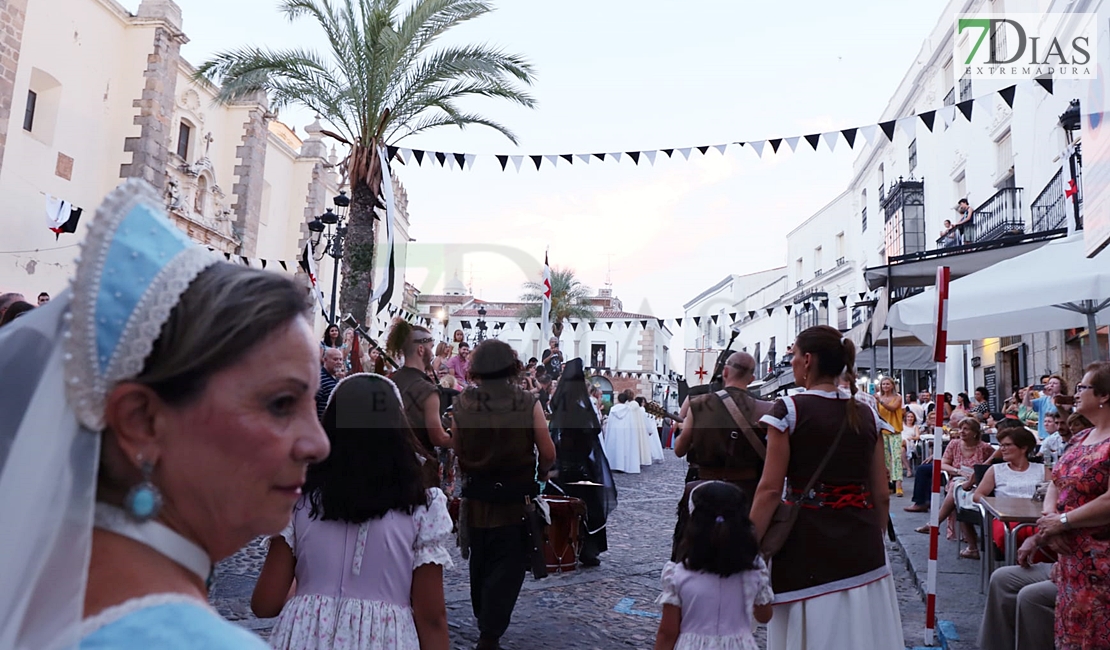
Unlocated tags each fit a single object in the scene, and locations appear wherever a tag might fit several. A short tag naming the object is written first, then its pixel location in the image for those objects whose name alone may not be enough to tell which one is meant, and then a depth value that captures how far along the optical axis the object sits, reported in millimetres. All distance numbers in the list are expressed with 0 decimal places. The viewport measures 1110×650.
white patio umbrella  6023
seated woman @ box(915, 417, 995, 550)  8398
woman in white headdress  917
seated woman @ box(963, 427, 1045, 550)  6676
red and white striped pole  4988
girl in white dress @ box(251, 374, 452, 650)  2736
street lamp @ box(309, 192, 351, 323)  15000
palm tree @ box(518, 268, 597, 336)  45531
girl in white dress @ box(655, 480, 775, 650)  3459
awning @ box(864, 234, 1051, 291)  9492
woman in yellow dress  12492
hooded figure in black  7586
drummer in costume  5070
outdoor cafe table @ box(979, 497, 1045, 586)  4992
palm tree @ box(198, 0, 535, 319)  13492
